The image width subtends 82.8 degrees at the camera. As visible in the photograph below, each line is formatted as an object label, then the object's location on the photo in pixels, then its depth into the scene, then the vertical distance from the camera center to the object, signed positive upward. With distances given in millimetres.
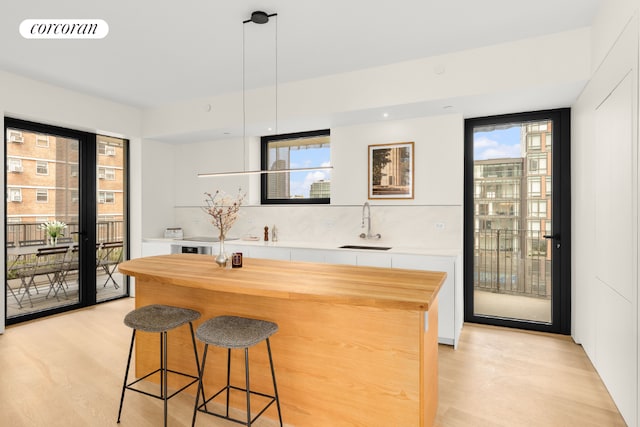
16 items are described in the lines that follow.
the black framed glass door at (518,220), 3791 -105
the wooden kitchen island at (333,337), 1921 -729
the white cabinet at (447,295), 3479 -818
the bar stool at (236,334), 1958 -687
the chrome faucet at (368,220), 4346 -109
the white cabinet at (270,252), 4277 -499
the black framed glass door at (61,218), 4176 -93
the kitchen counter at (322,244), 3728 -409
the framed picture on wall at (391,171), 4168 +471
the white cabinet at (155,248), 5059 -521
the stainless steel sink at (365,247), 4086 -418
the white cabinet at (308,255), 4043 -497
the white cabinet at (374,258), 3729 -494
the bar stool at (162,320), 2213 -690
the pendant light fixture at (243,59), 2727 +1465
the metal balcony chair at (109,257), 5051 -660
